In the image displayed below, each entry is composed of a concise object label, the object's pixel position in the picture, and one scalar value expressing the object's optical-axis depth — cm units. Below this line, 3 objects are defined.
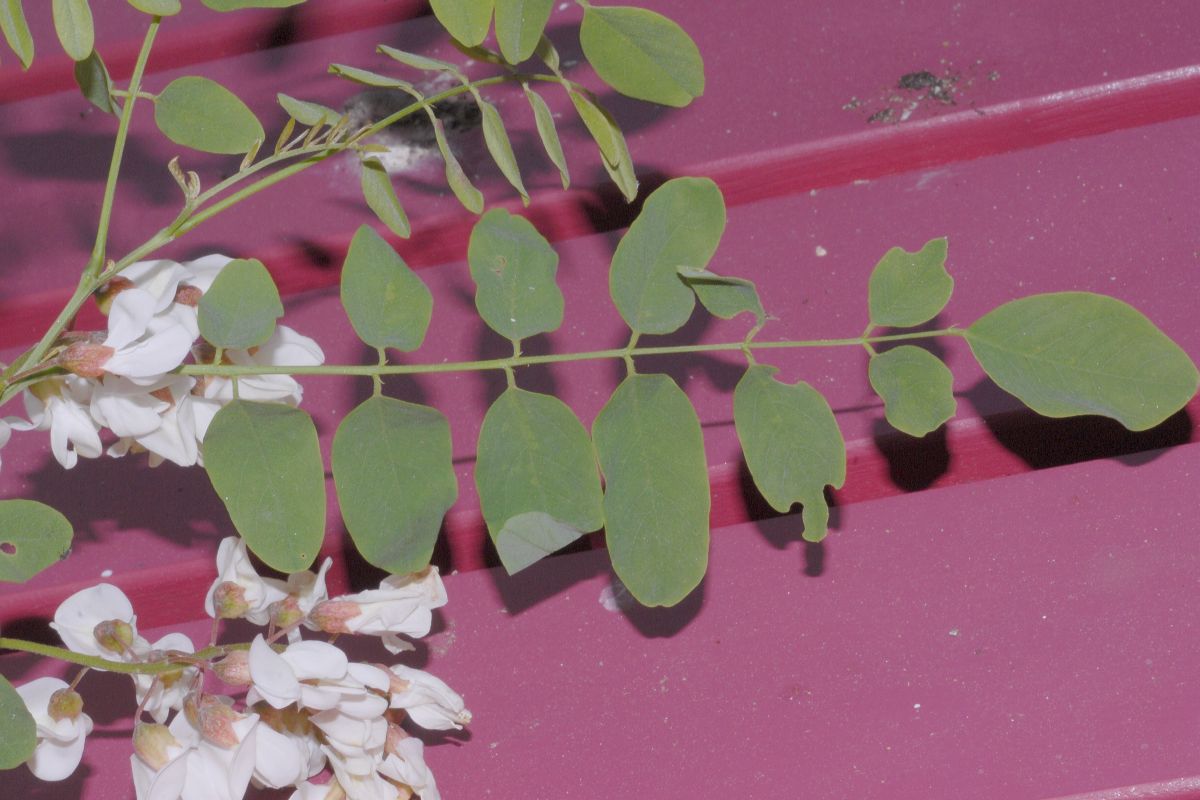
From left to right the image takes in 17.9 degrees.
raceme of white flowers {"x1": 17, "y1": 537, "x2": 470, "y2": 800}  64
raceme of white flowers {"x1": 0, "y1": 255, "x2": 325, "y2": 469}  64
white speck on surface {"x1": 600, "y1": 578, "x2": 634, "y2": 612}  73
